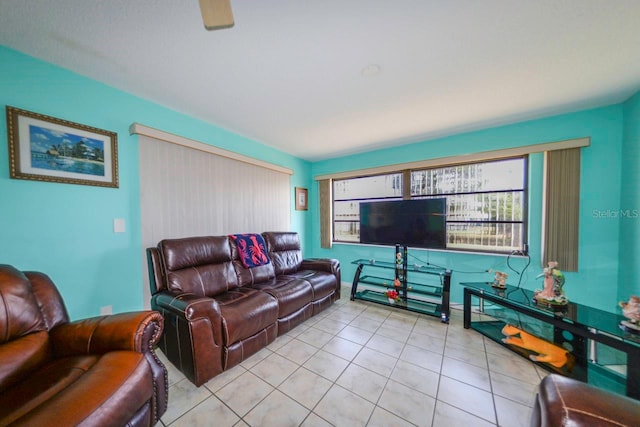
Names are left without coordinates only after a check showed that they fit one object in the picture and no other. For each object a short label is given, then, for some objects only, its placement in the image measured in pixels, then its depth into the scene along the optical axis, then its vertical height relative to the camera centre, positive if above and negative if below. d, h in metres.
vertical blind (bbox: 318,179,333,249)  3.98 -0.14
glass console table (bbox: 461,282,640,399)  1.30 -1.01
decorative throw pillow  2.50 -0.52
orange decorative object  1.67 -1.22
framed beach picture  1.49 +0.47
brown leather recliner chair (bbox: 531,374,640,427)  0.66 -0.67
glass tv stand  2.58 -1.14
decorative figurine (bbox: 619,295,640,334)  1.38 -0.75
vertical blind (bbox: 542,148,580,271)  2.23 -0.02
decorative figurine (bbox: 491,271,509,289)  2.25 -0.81
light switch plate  1.92 -0.15
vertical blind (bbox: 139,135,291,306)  2.11 +0.18
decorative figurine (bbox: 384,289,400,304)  2.80 -1.20
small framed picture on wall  4.02 +0.18
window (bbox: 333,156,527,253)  2.63 +0.15
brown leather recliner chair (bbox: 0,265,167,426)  0.77 -0.72
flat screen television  2.61 -0.21
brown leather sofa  1.49 -0.85
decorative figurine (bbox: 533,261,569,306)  1.80 -0.74
